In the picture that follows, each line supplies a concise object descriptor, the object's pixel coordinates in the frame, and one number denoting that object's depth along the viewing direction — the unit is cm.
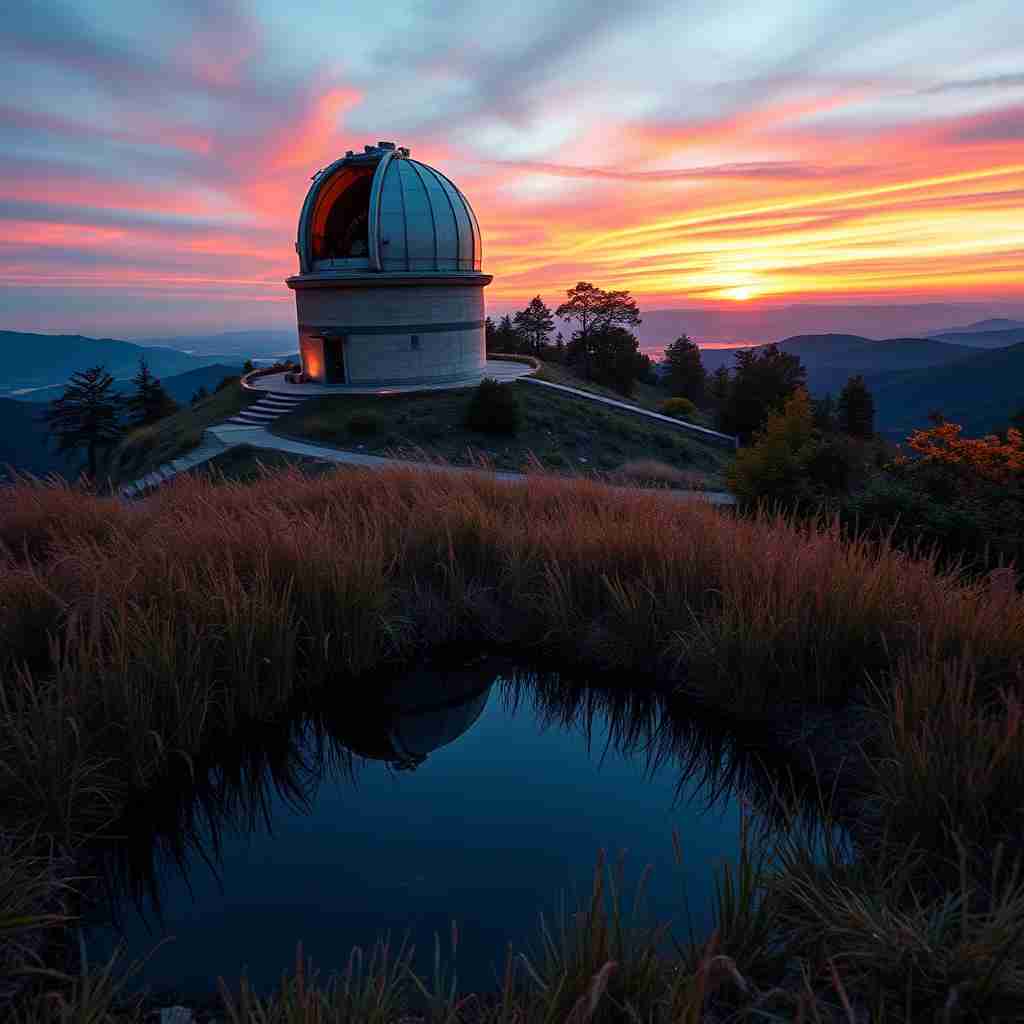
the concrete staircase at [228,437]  2006
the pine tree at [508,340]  4959
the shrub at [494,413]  2284
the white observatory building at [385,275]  2631
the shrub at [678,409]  3581
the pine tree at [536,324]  5150
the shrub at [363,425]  2236
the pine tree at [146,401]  4197
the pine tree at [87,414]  3516
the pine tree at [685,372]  5341
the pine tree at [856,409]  4394
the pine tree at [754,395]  3219
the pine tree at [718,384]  4922
